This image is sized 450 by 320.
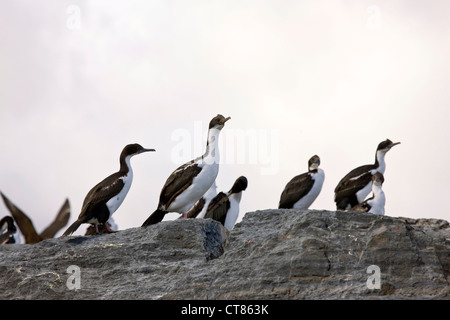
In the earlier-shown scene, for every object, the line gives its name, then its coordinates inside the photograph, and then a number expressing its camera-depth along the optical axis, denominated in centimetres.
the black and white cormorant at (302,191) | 2131
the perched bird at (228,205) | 2005
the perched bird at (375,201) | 2045
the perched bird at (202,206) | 2109
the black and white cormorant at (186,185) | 1738
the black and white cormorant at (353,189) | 2242
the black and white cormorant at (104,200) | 1672
